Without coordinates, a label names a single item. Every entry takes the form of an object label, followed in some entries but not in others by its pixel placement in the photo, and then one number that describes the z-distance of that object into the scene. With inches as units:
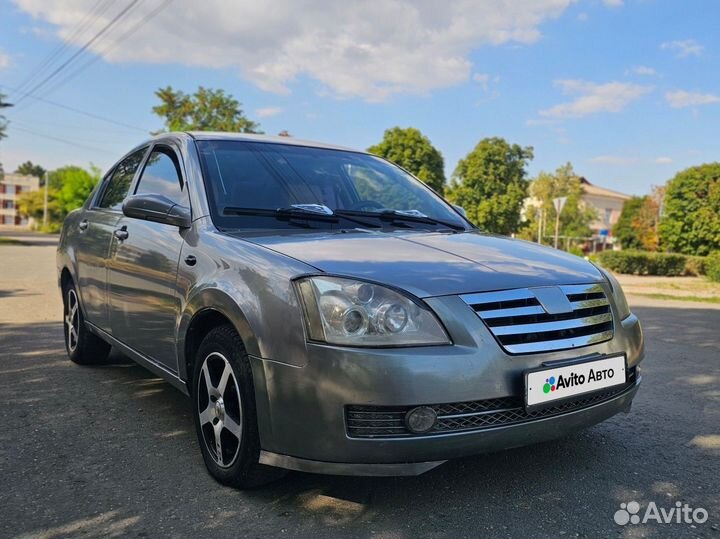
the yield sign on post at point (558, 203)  585.2
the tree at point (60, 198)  2583.7
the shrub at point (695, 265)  899.1
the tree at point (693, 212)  980.6
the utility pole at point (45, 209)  2719.0
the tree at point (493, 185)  1534.2
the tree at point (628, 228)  1522.0
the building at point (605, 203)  3189.0
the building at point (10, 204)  4237.9
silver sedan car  86.0
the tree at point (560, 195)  2176.4
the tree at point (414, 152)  1449.3
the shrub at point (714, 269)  743.1
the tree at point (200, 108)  1286.9
